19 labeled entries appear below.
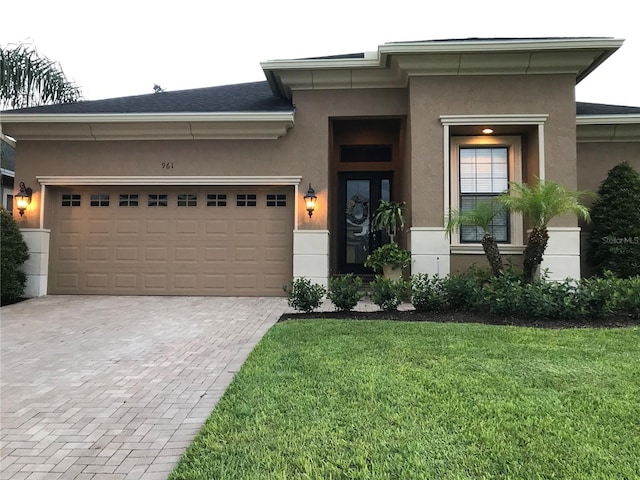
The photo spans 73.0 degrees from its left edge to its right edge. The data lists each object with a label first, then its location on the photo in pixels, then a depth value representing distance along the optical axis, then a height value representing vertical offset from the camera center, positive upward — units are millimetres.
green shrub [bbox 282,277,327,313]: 6984 -772
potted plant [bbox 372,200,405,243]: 9195 +706
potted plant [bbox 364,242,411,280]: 8602 -218
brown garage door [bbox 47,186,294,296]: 9680 +101
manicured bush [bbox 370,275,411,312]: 6938 -712
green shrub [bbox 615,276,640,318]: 6328 -701
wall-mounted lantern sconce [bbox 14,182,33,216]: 9547 +1038
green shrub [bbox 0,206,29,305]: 8641 -289
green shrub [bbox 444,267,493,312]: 6730 -681
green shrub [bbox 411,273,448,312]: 6875 -734
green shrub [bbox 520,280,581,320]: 6156 -743
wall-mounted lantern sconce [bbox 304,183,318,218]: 9266 +1040
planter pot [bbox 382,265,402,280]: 8703 -461
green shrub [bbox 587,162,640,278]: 8727 +554
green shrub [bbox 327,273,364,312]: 6914 -726
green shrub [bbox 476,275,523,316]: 6355 -691
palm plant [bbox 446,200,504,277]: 7137 +470
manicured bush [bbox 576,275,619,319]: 6141 -708
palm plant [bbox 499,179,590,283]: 6750 +686
